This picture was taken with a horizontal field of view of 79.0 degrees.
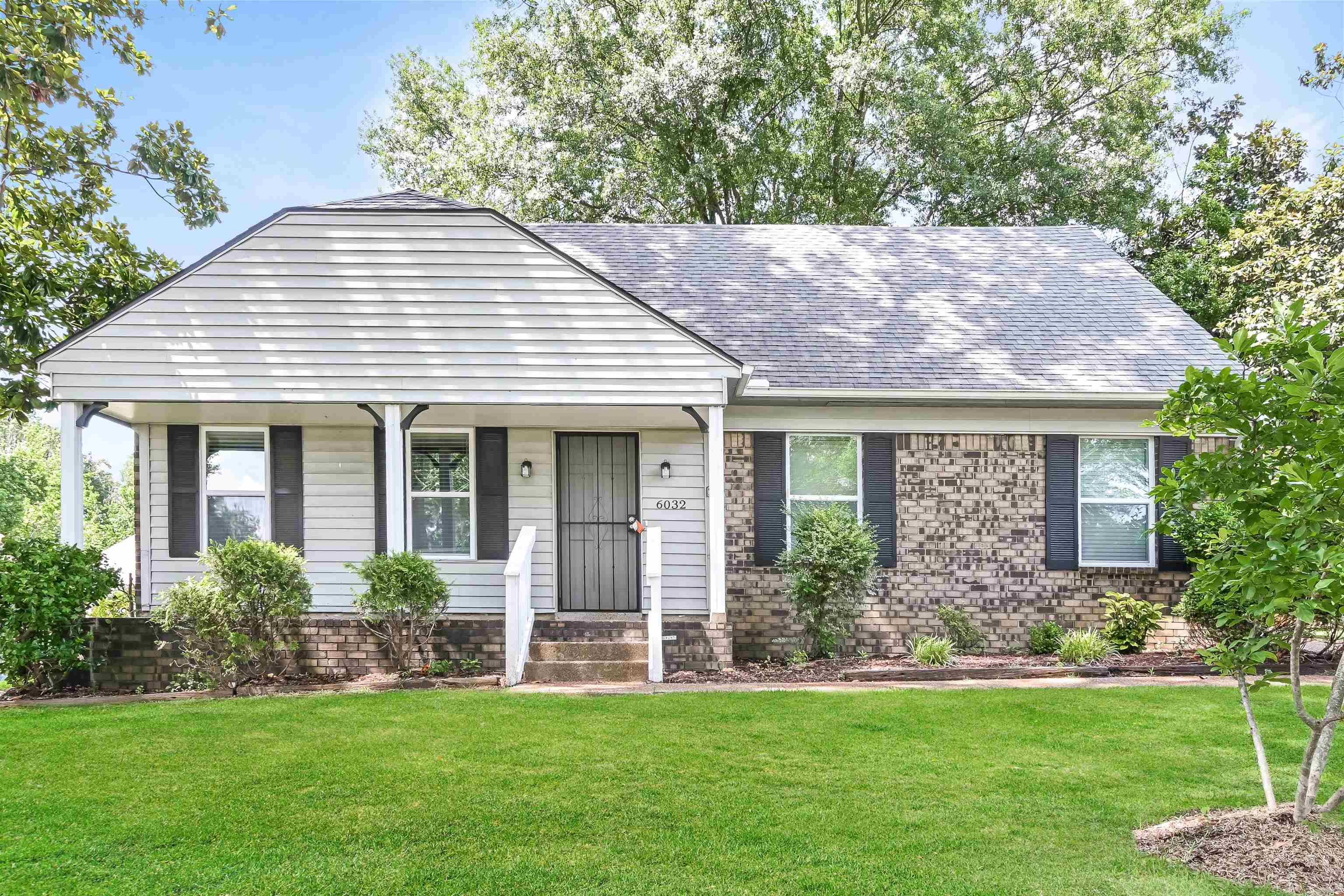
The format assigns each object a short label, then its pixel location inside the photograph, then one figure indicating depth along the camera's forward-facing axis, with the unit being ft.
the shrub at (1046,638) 31.01
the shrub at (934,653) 28.35
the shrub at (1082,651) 29.01
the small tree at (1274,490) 11.77
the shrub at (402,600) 25.64
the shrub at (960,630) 31.35
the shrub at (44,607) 23.94
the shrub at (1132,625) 30.83
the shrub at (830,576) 29.19
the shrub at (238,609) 24.29
